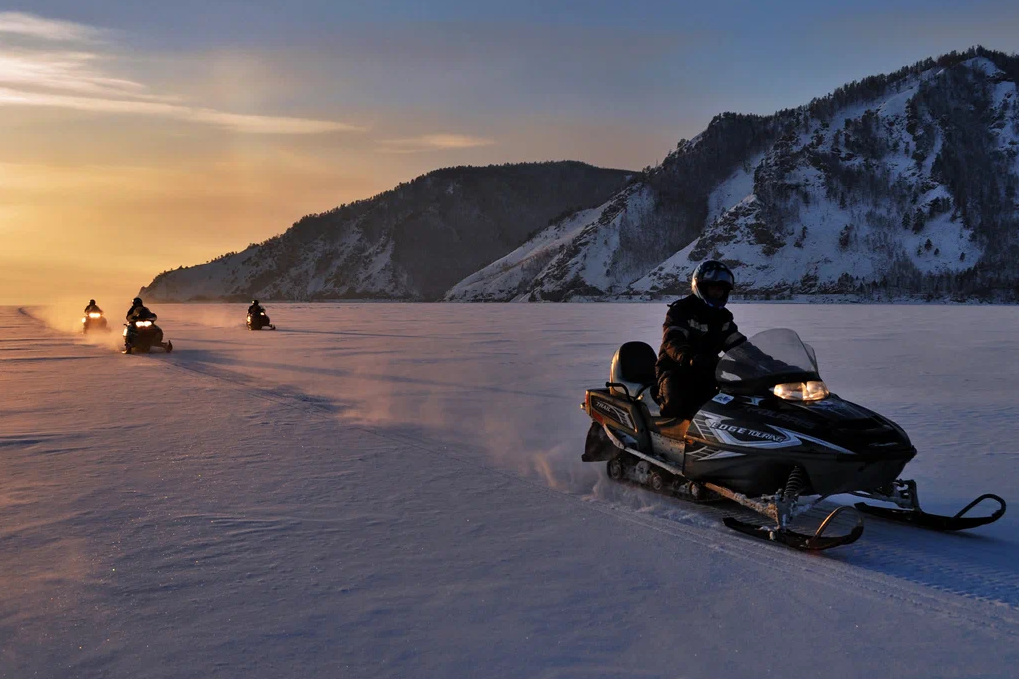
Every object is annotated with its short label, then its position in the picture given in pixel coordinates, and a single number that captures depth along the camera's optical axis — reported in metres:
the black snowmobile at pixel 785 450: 5.41
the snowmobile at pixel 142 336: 23.25
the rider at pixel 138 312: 23.47
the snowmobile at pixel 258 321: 36.22
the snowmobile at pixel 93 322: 35.24
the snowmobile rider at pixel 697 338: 6.45
